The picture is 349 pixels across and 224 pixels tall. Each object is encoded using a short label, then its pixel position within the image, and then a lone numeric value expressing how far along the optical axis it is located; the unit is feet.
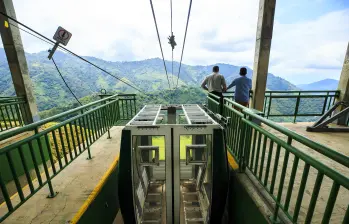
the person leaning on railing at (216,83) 17.29
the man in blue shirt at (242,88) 16.49
